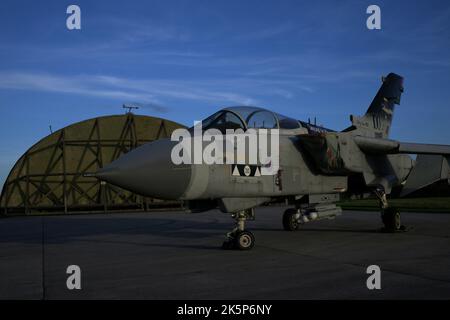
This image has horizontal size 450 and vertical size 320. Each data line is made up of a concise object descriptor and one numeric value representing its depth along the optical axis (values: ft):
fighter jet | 24.20
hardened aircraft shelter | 95.35
